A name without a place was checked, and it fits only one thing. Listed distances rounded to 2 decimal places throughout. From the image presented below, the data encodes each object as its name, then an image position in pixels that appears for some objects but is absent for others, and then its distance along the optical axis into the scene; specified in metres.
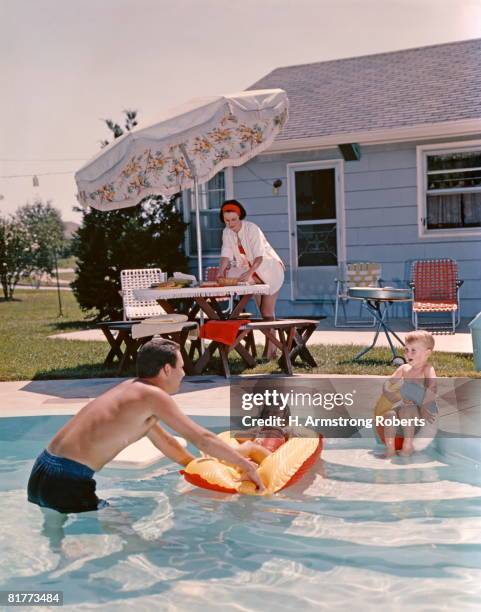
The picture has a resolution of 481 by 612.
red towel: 6.14
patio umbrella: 6.12
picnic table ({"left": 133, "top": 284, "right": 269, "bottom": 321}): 6.25
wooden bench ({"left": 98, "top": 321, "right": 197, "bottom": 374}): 6.42
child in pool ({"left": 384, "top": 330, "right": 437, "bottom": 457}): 3.95
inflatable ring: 4.06
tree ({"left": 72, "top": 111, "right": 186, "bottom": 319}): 11.07
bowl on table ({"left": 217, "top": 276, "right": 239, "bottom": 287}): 6.46
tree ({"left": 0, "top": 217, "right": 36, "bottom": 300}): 22.52
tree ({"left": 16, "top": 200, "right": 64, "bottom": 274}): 26.94
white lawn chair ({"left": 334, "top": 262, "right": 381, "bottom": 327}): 9.50
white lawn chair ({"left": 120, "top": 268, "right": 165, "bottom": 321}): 7.59
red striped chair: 9.05
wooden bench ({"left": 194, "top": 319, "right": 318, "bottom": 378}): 6.20
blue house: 9.82
